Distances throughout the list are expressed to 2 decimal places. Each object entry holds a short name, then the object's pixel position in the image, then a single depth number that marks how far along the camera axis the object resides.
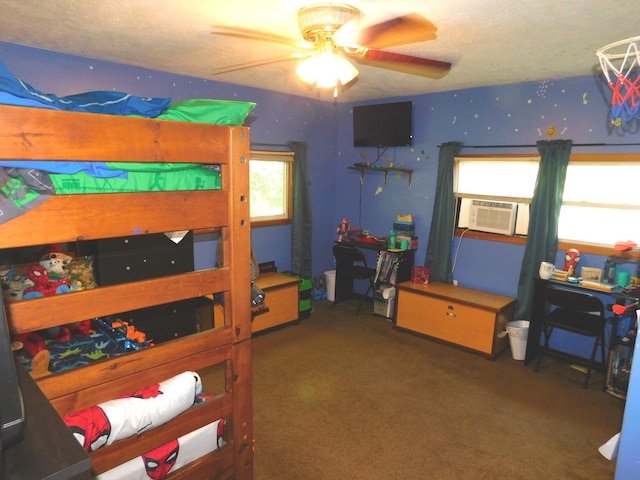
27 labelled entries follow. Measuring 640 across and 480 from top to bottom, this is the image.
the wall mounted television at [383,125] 4.57
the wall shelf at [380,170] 4.77
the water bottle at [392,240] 4.69
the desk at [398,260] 4.66
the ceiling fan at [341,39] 1.99
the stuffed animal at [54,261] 2.95
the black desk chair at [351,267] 4.65
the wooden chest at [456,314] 3.80
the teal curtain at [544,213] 3.61
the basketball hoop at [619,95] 1.46
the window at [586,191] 3.42
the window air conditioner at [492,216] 4.08
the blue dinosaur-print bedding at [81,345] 2.22
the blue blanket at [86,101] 1.14
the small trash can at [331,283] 5.25
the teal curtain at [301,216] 4.77
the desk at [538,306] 3.43
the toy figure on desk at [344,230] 5.21
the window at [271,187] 4.61
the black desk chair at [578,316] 3.22
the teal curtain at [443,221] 4.34
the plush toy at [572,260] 3.59
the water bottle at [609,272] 3.42
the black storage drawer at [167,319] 3.26
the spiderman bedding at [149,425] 1.50
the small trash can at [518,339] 3.73
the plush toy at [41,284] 2.51
